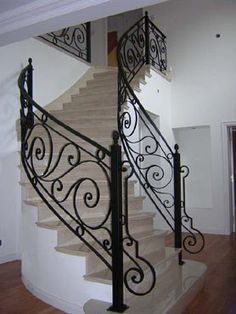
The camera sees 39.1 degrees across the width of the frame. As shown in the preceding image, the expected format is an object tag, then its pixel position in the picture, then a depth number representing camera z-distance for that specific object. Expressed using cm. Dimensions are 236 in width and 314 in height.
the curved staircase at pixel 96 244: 230
